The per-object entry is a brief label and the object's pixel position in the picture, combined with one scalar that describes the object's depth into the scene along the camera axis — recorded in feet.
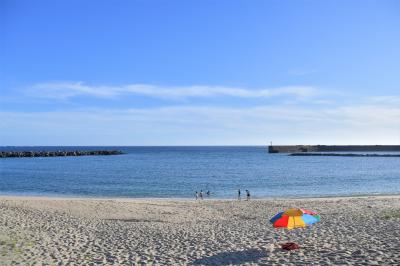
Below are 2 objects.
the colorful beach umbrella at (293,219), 37.06
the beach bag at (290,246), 36.91
